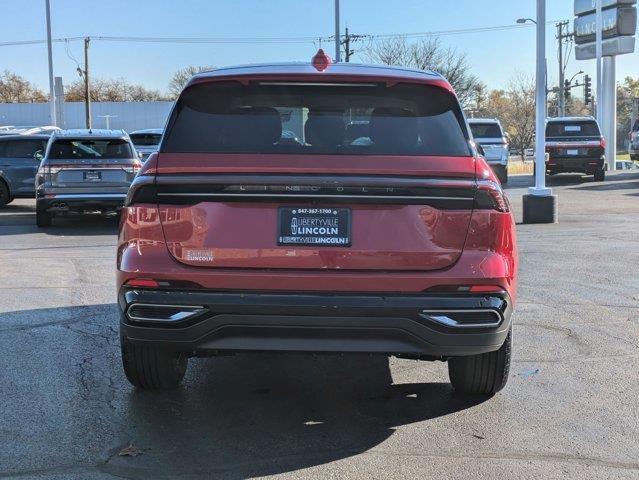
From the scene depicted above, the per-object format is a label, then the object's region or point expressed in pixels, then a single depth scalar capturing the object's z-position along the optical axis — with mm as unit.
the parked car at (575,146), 22297
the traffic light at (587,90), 50369
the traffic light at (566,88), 63312
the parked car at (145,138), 21031
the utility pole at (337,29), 29328
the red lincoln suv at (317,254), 3514
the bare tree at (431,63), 48094
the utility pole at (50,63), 30031
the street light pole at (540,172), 13156
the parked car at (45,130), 29312
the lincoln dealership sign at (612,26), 29344
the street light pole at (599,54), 29547
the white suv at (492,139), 21953
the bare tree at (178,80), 83500
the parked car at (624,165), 31000
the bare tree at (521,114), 65688
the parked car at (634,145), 25531
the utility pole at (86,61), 54381
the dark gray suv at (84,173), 12477
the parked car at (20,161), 16094
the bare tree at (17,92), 83250
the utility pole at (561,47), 63969
